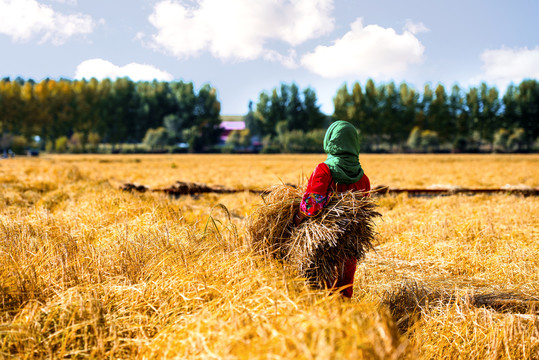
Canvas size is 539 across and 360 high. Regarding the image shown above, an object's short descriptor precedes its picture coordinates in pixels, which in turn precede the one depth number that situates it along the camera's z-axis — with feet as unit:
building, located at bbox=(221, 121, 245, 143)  481.71
